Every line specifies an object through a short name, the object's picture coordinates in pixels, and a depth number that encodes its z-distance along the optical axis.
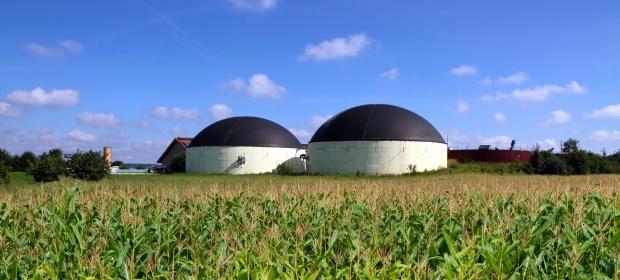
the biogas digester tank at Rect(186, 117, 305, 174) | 66.94
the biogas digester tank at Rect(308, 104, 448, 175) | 57.84
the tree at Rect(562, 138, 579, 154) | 71.44
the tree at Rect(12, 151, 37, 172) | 65.88
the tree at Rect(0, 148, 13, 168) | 49.66
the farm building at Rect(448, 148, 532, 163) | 67.69
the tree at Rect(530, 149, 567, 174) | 61.03
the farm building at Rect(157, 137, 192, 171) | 86.88
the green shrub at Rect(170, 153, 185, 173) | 75.61
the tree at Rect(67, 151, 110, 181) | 38.00
